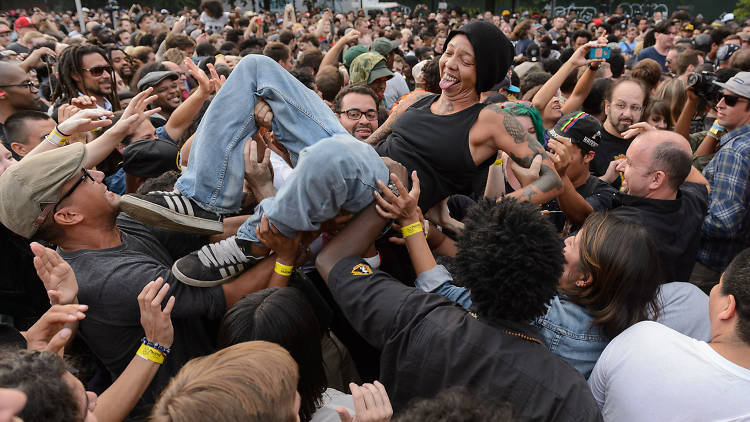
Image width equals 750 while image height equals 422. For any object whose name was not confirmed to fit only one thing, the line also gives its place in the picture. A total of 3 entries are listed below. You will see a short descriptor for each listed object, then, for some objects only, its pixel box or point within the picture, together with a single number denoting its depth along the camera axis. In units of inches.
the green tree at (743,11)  876.5
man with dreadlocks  196.4
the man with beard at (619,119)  174.1
